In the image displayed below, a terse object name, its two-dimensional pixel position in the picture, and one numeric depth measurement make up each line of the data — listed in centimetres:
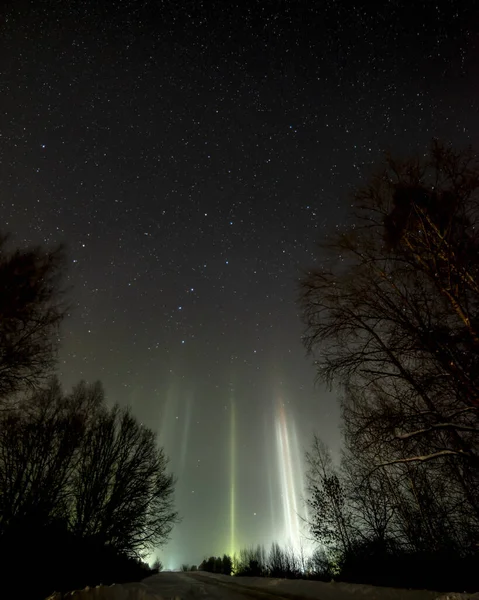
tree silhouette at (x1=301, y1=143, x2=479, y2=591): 468
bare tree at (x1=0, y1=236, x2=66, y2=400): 715
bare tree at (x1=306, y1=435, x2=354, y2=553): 1776
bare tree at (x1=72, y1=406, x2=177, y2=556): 1603
